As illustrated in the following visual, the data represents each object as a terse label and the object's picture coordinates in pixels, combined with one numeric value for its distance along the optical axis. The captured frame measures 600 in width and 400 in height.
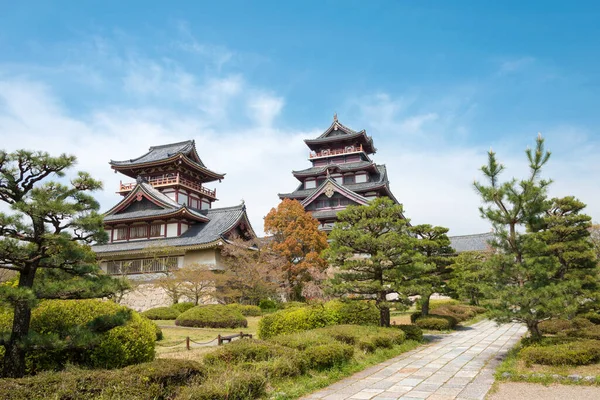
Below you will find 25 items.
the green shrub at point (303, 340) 10.95
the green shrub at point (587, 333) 12.73
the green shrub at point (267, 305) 26.58
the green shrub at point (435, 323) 20.22
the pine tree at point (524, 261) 11.51
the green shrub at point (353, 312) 16.48
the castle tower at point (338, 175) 42.03
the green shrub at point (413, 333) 15.98
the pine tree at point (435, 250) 22.19
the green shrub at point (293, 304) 25.16
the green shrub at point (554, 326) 16.80
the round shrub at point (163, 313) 24.41
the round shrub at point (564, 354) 9.91
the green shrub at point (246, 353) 9.11
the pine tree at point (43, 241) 7.88
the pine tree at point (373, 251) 16.59
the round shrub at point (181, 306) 25.52
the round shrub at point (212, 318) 20.25
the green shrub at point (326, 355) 9.80
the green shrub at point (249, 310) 24.62
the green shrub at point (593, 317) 18.53
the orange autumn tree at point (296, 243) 28.58
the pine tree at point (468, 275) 12.61
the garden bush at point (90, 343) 8.80
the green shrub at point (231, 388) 6.69
